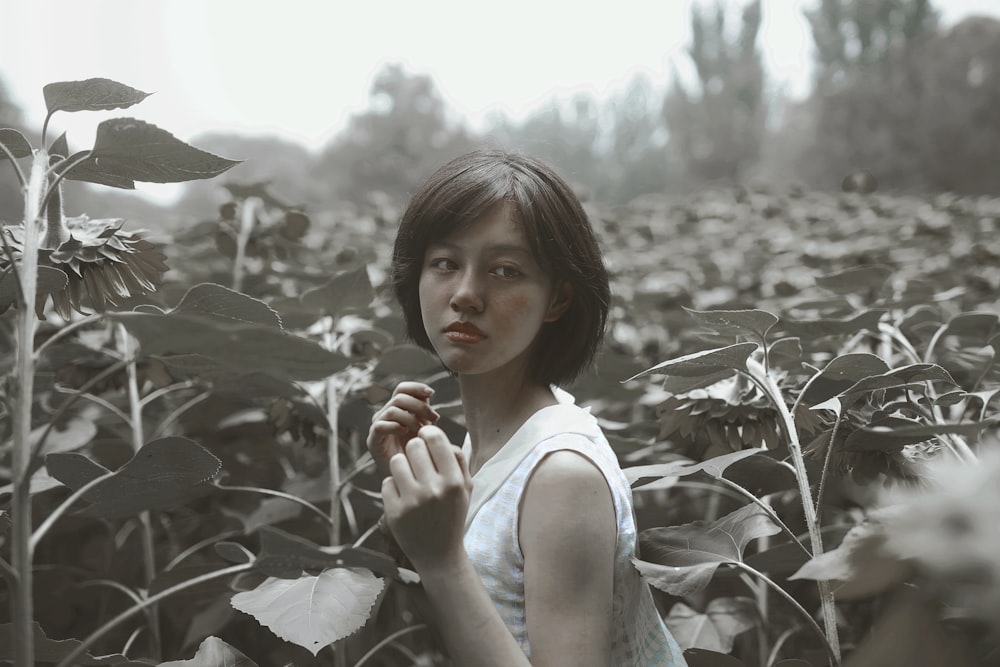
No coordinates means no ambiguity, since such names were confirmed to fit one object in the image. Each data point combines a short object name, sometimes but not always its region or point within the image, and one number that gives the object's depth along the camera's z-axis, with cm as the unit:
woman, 81
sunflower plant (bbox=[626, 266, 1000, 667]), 51
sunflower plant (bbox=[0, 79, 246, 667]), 71
